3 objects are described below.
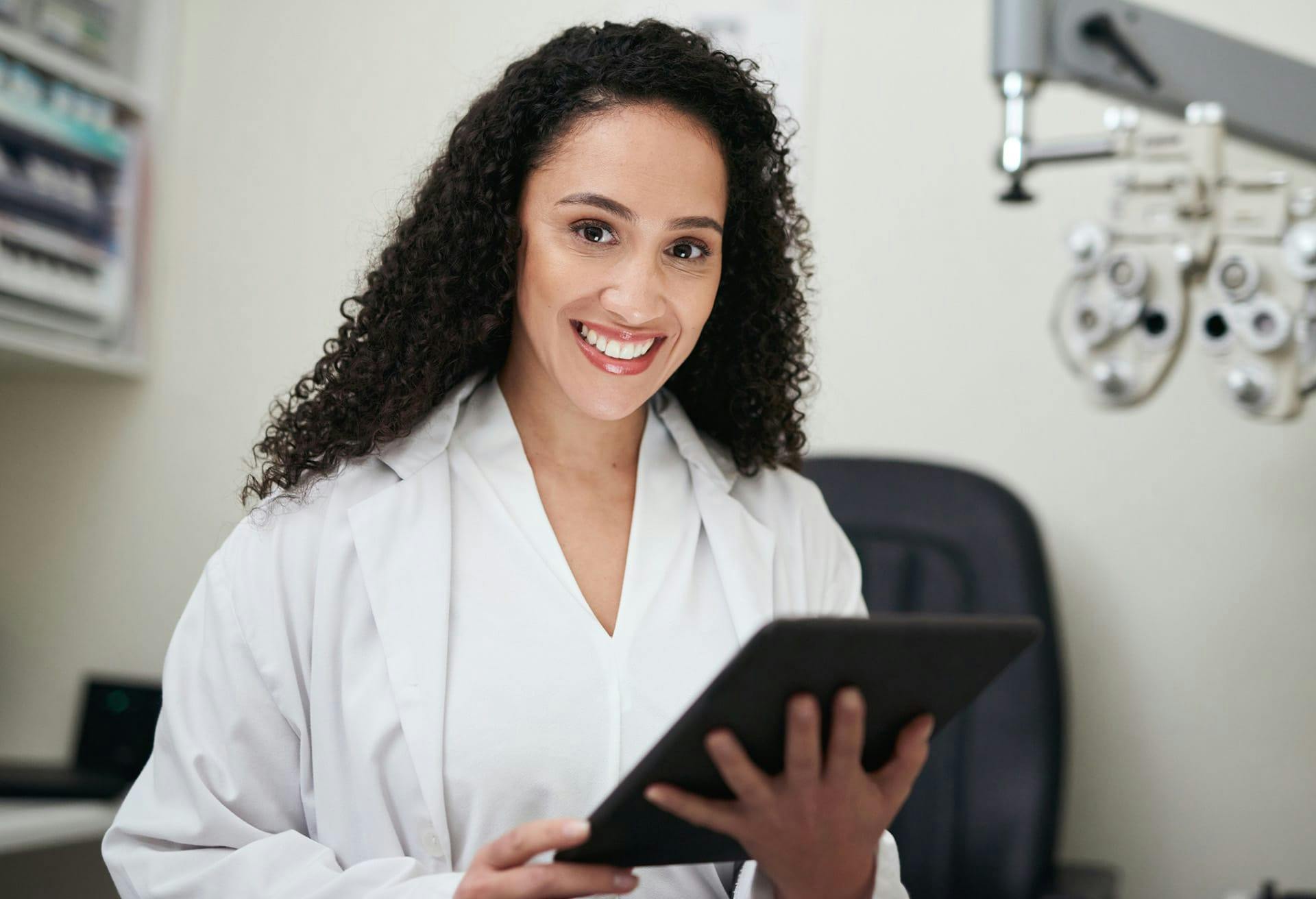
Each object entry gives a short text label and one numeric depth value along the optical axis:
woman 1.08
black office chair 1.64
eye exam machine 1.32
